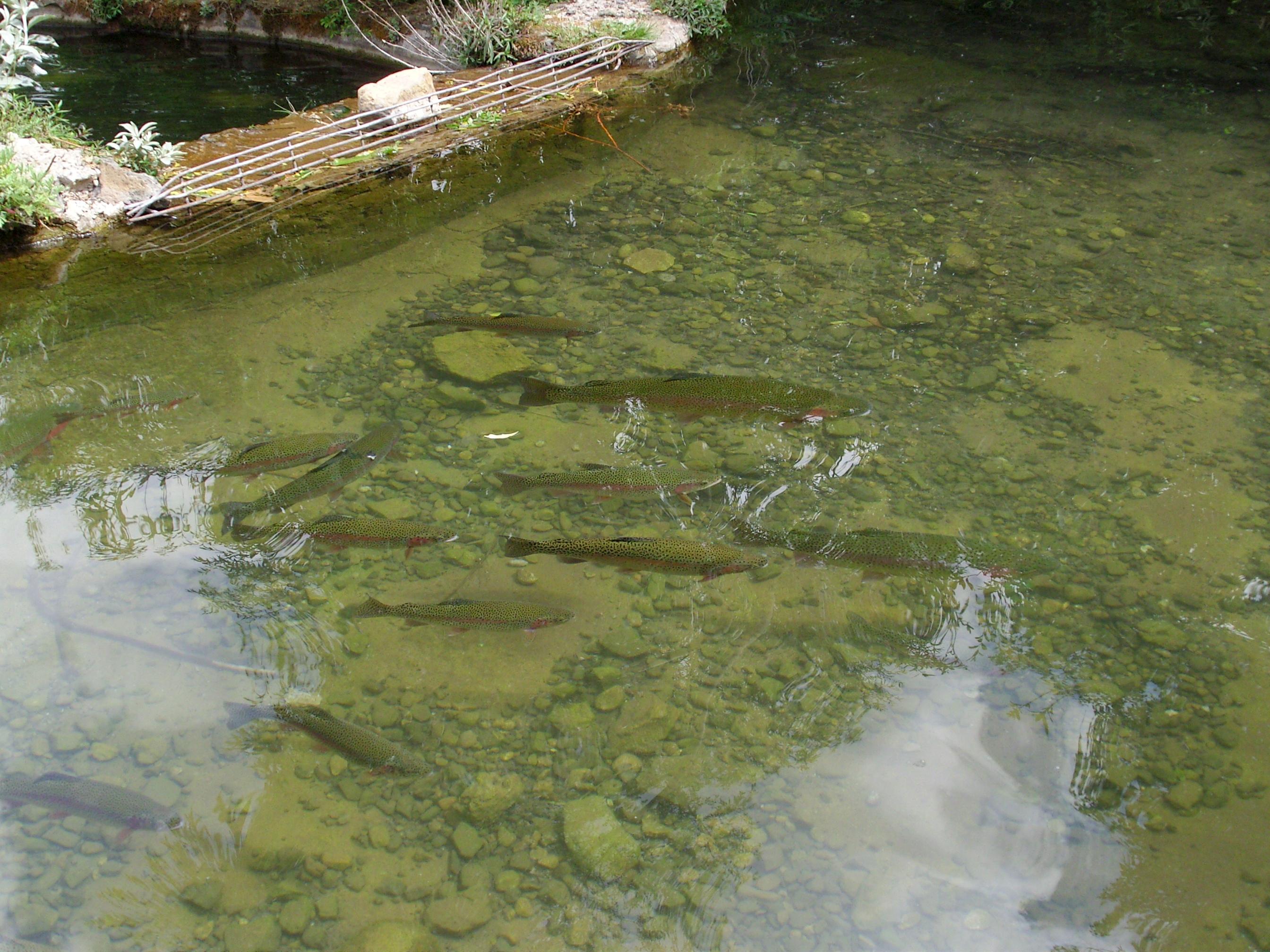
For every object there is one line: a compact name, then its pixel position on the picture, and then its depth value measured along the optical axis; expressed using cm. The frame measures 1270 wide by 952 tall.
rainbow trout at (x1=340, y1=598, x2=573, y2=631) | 367
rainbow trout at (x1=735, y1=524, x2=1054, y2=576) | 389
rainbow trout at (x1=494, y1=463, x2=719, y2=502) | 424
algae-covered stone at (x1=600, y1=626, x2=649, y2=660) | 375
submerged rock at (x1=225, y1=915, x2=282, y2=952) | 282
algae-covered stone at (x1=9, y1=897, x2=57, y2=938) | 285
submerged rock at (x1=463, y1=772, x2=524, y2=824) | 318
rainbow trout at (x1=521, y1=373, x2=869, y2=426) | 479
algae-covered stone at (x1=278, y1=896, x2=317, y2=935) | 287
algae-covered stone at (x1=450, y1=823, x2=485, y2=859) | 307
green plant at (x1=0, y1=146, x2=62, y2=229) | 637
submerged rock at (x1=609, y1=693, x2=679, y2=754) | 342
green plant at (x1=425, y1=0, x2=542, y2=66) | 1062
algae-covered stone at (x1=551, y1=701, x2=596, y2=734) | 348
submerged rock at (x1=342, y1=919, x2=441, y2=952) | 280
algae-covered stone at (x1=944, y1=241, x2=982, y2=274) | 648
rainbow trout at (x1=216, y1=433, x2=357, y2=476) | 433
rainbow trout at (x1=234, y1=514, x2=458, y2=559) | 403
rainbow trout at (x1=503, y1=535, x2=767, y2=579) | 383
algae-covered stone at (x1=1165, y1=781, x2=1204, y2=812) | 319
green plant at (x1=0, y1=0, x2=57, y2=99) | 678
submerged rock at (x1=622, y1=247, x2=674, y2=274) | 646
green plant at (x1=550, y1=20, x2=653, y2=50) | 1068
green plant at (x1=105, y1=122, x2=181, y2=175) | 734
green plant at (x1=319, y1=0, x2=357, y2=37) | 1242
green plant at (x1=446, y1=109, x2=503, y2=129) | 908
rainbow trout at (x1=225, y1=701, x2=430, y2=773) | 322
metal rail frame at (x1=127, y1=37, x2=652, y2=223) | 739
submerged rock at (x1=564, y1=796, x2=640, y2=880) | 303
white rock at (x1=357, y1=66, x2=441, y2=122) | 882
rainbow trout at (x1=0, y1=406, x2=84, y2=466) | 469
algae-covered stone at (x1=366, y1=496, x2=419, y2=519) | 436
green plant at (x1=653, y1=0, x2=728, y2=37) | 1165
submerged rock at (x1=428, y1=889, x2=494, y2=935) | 287
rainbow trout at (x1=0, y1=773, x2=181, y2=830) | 309
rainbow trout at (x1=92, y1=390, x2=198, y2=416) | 502
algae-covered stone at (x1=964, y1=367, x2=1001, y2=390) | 528
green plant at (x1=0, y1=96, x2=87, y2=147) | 718
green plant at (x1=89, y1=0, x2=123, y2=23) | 1385
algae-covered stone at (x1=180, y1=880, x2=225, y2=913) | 293
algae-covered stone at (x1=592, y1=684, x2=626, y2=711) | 354
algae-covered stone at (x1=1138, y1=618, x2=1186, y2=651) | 375
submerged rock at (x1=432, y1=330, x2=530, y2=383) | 528
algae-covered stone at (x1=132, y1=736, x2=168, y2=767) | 334
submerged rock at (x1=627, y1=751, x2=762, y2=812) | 324
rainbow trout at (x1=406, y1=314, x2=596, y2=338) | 548
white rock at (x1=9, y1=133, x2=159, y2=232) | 690
